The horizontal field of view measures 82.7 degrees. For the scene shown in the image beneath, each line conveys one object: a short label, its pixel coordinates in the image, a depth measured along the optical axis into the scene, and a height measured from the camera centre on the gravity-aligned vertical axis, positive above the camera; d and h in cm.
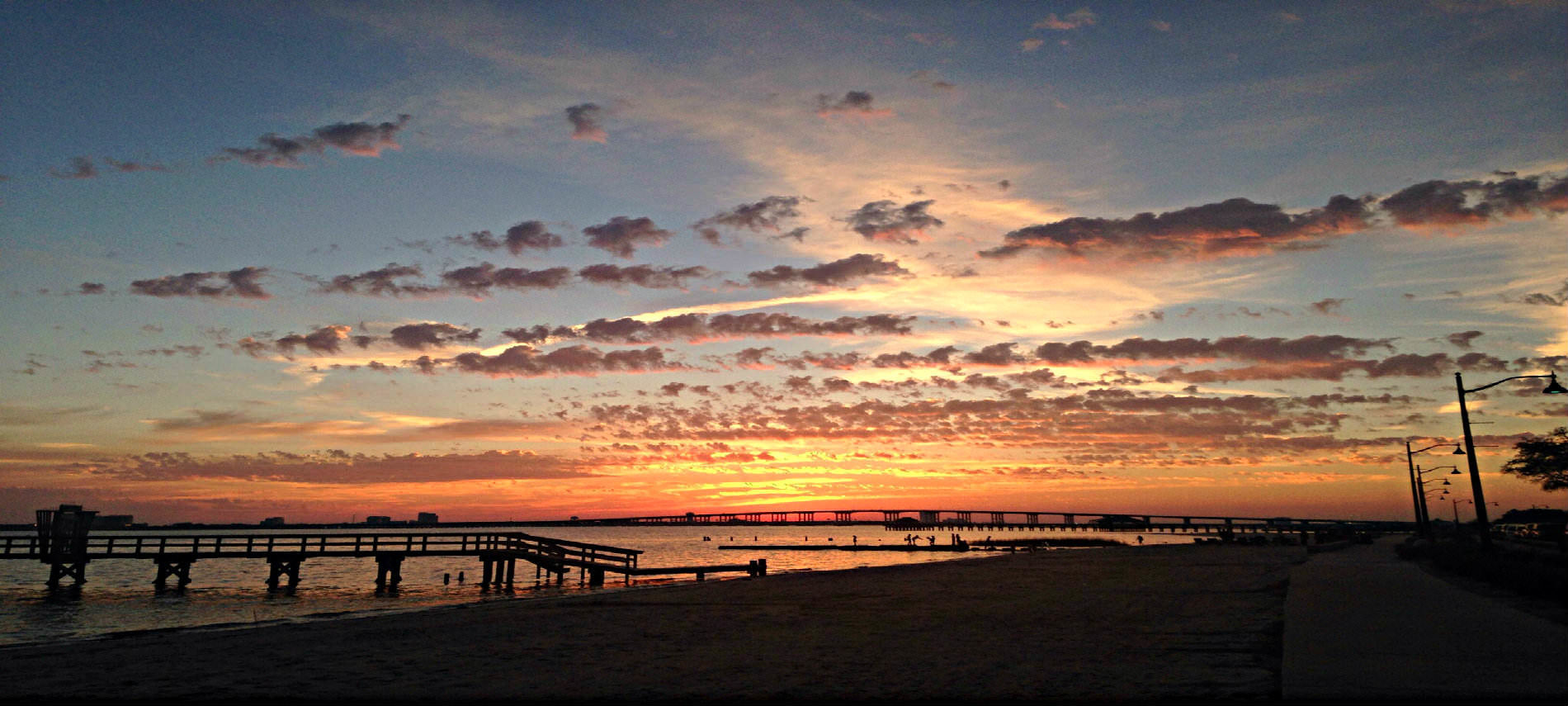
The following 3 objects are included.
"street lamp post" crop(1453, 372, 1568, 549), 3044 -43
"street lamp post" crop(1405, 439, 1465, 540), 6690 -260
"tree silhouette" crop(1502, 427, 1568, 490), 8156 +232
